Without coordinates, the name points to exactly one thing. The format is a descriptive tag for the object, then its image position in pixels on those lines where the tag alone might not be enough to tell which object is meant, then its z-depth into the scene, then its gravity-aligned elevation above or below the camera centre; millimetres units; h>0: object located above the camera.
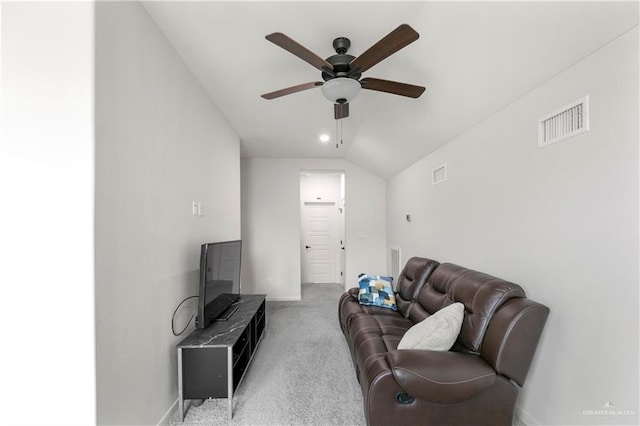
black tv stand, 1932 -1083
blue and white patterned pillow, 2973 -856
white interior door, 6668 -589
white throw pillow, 1759 -778
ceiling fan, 1392 +897
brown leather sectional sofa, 1491 -886
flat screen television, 2111 -574
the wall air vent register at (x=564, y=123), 1481 +536
